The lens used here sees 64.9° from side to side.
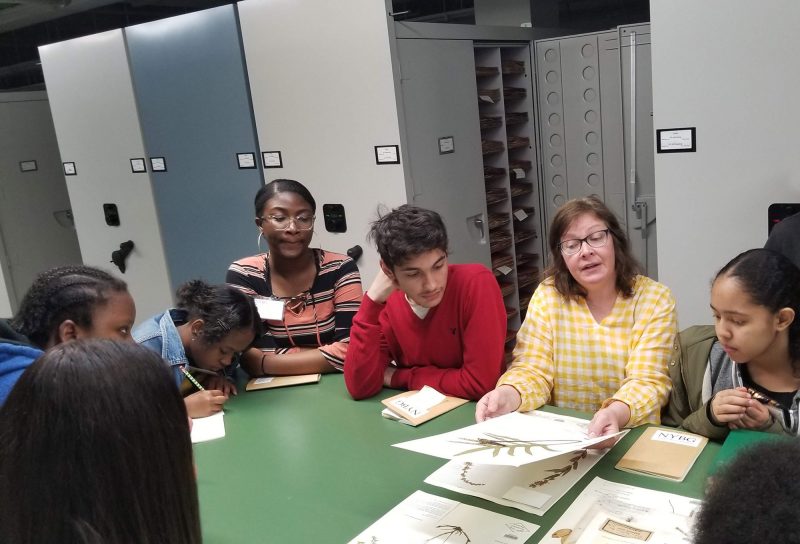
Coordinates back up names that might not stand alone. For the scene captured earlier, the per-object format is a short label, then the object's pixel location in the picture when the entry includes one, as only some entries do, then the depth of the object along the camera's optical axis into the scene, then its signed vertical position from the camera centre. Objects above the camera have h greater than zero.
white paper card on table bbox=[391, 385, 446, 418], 1.64 -0.65
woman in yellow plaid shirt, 1.60 -0.50
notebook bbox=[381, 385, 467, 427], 1.61 -0.65
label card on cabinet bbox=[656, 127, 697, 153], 2.42 -0.05
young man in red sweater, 1.72 -0.47
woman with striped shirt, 2.18 -0.38
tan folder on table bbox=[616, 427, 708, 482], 1.26 -0.67
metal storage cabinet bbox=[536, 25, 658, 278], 3.17 +0.05
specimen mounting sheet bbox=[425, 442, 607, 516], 1.21 -0.66
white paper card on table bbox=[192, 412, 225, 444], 1.65 -0.66
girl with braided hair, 1.54 -0.28
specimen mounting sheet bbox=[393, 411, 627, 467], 1.12 -0.55
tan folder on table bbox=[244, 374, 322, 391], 1.95 -0.64
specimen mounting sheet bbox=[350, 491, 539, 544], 1.12 -0.67
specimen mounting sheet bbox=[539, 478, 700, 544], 1.07 -0.67
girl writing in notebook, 1.86 -0.45
